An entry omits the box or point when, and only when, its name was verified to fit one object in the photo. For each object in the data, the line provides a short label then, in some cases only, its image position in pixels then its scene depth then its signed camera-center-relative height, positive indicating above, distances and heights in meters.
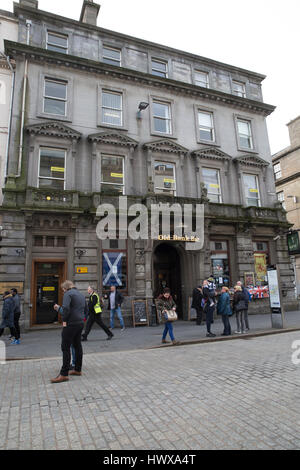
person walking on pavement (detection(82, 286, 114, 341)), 10.95 -0.70
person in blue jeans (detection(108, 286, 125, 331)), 13.45 -0.40
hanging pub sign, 19.70 +3.04
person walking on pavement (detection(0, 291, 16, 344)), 10.60 -0.65
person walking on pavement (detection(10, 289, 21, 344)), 10.82 -0.65
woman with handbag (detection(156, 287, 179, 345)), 9.42 -0.57
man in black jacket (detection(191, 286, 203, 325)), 15.10 -0.59
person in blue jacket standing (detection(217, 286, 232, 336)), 11.09 -0.74
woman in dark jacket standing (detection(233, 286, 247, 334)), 11.48 -0.54
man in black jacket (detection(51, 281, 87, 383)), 6.11 -0.66
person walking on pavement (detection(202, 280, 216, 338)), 11.03 -0.58
